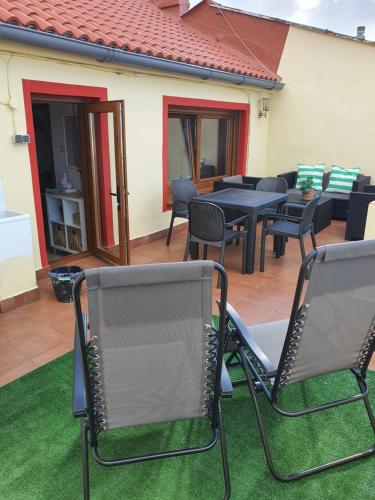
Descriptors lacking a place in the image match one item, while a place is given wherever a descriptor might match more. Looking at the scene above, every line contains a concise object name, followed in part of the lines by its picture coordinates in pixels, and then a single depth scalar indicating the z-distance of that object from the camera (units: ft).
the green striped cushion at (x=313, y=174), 24.67
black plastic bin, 12.10
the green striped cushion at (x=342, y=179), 23.38
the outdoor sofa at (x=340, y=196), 21.58
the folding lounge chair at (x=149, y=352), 4.60
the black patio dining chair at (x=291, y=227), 14.60
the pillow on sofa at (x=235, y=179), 21.12
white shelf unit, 17.56
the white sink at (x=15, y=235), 11.03
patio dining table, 14.42
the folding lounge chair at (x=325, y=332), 5.32
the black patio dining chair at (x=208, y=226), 13.44
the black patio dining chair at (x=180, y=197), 17.62
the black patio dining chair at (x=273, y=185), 18.83
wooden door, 13.79
